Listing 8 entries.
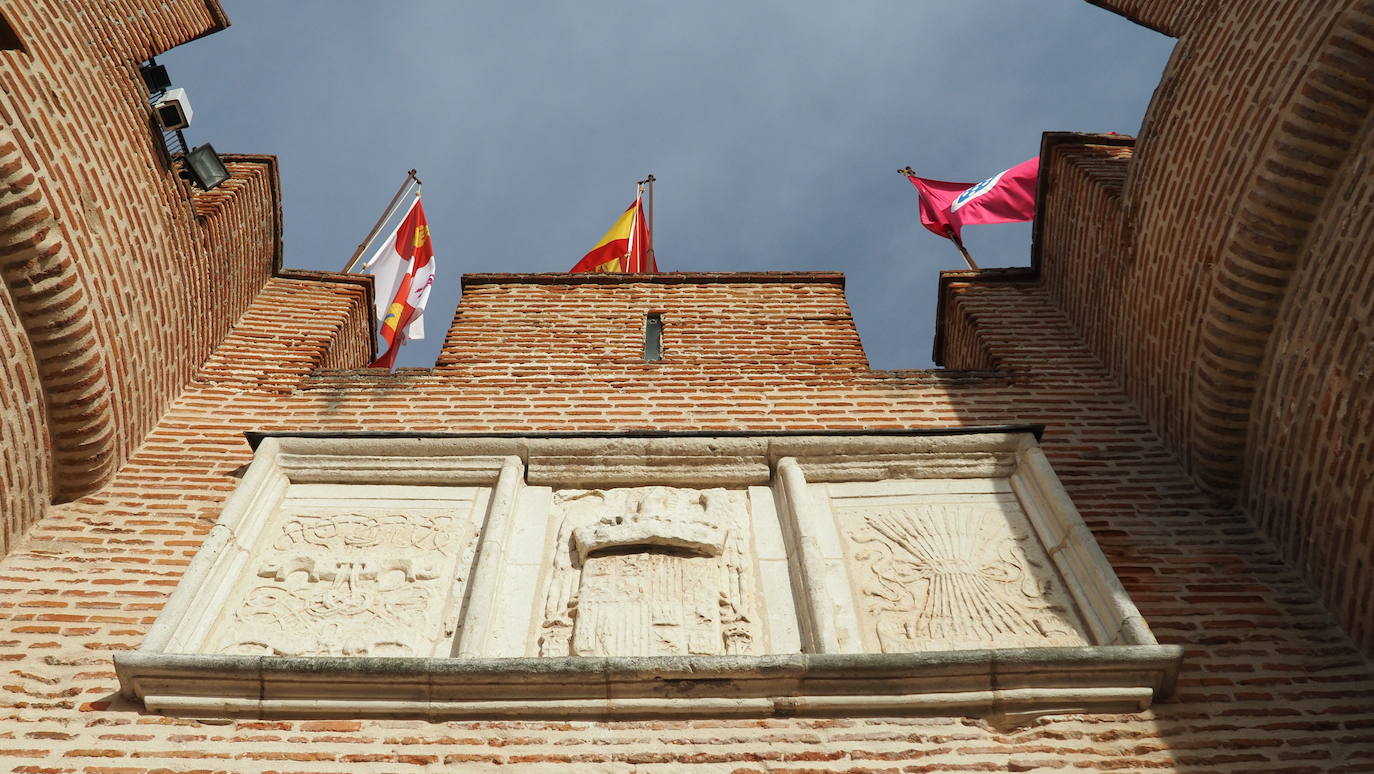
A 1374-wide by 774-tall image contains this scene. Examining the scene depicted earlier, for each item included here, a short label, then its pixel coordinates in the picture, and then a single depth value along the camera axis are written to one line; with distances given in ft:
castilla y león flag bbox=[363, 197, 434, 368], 31.37
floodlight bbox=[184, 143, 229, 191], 22.00
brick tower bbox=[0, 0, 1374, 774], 13.30
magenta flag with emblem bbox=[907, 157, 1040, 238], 32.19
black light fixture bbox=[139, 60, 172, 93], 20.85
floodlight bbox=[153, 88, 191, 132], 20.65
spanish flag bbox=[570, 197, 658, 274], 33.04
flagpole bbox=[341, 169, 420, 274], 31.48
